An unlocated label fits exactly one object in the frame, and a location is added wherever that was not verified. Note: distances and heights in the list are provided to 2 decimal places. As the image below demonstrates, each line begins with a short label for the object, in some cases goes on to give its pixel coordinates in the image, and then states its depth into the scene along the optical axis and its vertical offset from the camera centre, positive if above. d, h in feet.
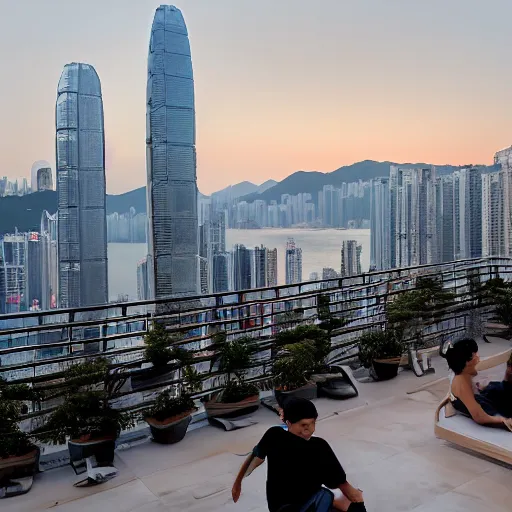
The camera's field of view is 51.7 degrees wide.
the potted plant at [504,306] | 21.09 -3.21
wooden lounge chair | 9.45 -3.86
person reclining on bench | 9.89 -3.14
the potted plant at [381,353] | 15.88 -3.81
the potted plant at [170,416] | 11.31 -4.00
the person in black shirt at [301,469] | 5.86 -2.69
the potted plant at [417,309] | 17.62 -2.86
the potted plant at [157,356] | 12.07 -2.92
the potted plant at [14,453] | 9.29 -3.97
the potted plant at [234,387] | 12.55 -3.85
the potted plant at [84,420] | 10.07 -3.66
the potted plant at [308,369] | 13.25 -3.62
